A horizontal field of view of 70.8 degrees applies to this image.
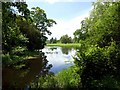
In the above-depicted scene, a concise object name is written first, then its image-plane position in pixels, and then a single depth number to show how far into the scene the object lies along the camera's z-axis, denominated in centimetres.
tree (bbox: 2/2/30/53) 284
